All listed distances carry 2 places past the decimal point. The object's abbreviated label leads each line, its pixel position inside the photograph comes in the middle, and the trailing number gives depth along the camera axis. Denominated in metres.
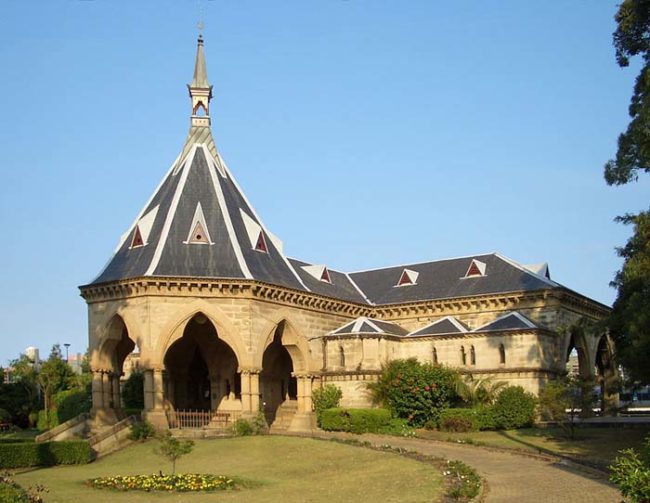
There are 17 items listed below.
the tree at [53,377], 59.31
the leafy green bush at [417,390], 40.12
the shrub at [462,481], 19.98
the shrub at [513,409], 38.94
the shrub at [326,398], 43.16
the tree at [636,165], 25.19
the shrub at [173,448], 25.11
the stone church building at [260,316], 39.59
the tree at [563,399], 33.16
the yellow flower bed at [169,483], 22.98
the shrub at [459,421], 38.84
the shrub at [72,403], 49.59
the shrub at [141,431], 36.38
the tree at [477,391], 40.81
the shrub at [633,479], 14.16
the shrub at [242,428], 37.75
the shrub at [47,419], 54.33
